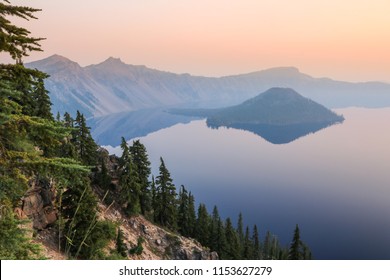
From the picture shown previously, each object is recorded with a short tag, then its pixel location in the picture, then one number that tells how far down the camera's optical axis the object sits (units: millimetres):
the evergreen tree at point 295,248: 51869
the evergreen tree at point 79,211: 28969
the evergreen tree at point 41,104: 39094
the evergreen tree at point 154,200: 56406
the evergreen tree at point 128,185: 47719
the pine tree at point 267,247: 90800
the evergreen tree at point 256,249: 74688
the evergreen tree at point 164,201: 56000
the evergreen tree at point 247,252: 65488
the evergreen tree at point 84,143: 47875
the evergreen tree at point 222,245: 60575
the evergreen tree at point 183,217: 62688
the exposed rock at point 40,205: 30266
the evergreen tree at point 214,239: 61906
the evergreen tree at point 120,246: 34531
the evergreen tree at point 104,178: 48938
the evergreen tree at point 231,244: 61000
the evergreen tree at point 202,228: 62531
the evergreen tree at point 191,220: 63375
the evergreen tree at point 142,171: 52688
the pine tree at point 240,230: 83512
